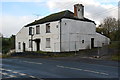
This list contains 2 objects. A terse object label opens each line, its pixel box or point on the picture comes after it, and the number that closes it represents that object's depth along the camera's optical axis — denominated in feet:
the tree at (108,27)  103.35
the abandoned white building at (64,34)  62.69
